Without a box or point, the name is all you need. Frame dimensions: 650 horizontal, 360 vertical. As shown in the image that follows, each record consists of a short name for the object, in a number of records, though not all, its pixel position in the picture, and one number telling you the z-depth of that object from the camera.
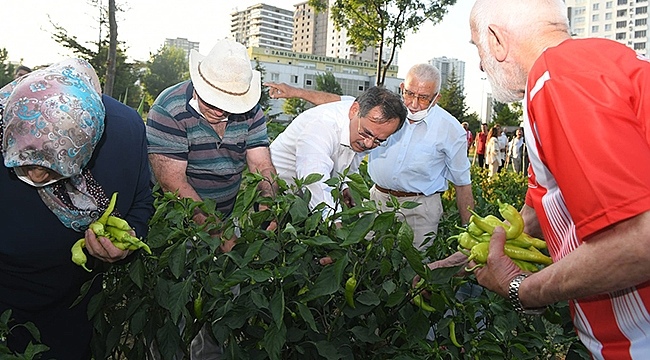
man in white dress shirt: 3.02
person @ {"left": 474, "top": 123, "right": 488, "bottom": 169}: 17.23
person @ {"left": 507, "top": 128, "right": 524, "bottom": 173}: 14.90
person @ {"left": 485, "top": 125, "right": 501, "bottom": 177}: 14.15
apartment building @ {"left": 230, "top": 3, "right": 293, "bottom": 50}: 137.50
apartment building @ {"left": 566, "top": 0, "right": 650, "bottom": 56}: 98.69
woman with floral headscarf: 1.67
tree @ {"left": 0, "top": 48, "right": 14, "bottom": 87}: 30.60
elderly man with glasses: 3.91
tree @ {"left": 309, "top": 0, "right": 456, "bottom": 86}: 19.53
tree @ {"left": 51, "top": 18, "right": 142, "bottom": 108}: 15.83
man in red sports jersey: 1.08
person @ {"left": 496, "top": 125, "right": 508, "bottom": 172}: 15.30
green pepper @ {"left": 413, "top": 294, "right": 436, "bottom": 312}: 1.93
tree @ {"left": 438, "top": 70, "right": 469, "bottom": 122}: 40.62
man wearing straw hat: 2.71
